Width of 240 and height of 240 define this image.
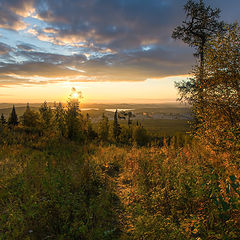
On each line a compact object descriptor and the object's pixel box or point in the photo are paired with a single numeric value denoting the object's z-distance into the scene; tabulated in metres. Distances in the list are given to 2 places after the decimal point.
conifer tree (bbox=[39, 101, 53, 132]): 37.60
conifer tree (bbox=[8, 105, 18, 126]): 61.45
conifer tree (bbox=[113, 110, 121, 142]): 72.93
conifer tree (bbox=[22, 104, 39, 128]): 57.28
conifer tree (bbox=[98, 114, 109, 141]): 66.88
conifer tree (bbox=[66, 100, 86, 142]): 40.19
